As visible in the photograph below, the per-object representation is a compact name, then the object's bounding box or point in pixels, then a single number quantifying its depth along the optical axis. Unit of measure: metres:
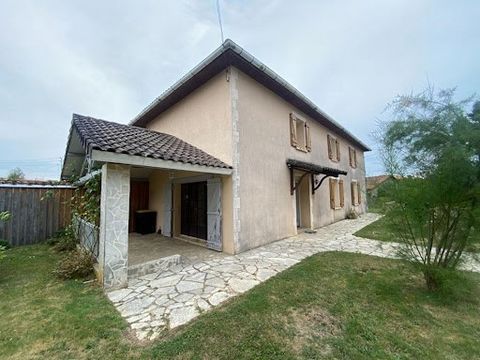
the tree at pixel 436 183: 3.37
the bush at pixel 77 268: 4.65
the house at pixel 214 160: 4.28
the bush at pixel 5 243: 7.01
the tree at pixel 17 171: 26.80
